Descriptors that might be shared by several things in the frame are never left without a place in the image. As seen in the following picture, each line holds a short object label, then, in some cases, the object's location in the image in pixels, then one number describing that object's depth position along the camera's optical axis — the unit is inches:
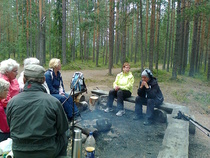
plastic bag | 92.6
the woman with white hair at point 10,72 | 128.8
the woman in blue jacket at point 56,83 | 171.8
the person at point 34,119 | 70.4
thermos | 89.1
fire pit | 129.4
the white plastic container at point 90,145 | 95.4
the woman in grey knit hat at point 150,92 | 181.2
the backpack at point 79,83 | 223.7
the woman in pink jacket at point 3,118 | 102.4
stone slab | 98.7
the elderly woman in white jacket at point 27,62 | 145.8
